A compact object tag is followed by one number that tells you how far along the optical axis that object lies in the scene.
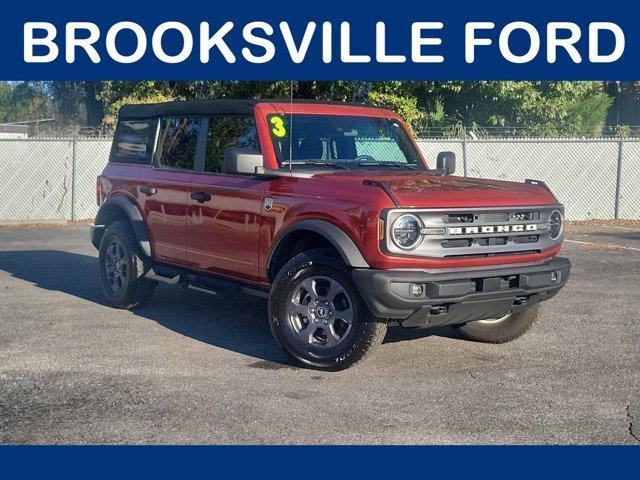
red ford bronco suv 6.30
